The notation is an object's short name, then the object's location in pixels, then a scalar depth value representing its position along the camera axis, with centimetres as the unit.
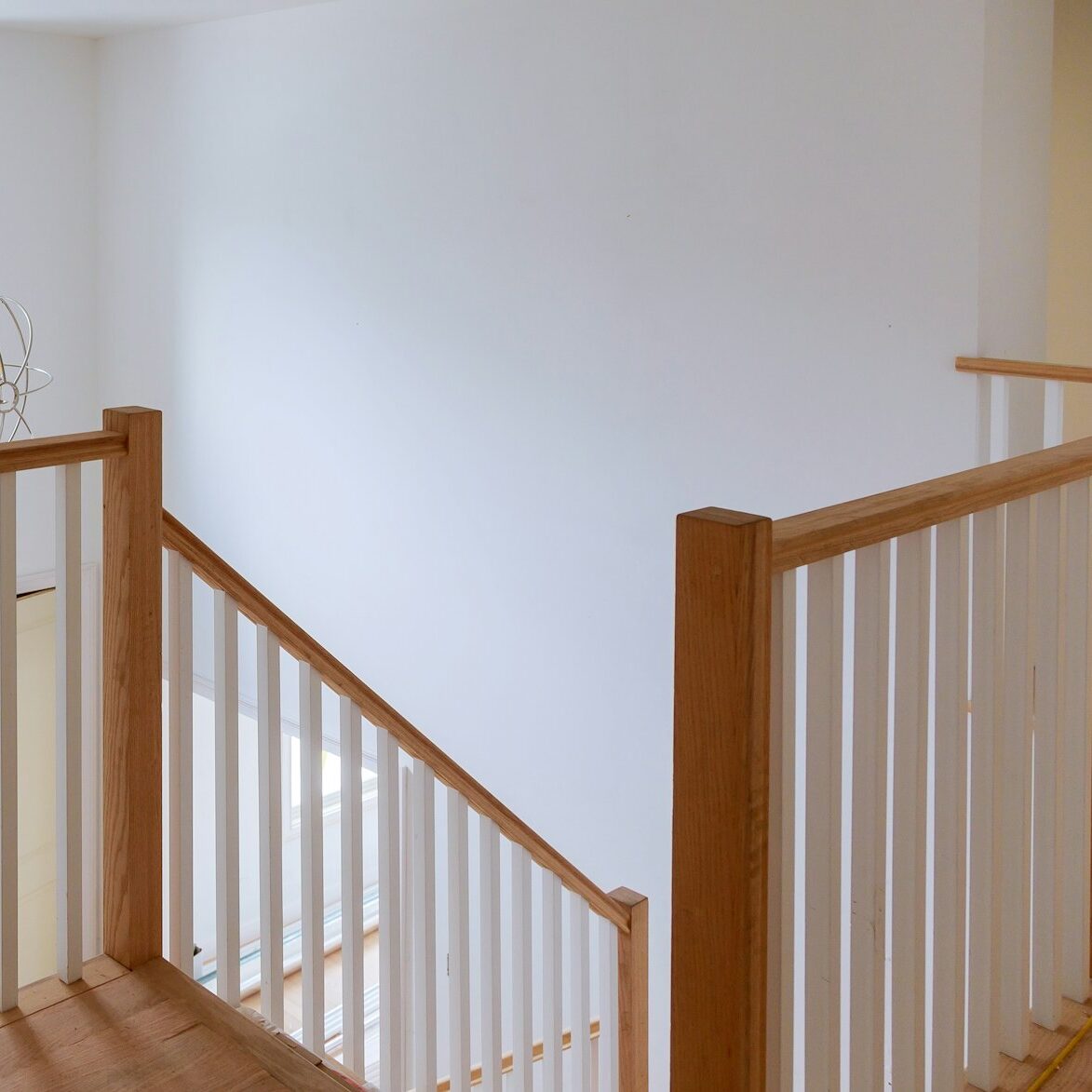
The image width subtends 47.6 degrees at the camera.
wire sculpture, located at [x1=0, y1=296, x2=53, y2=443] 607
